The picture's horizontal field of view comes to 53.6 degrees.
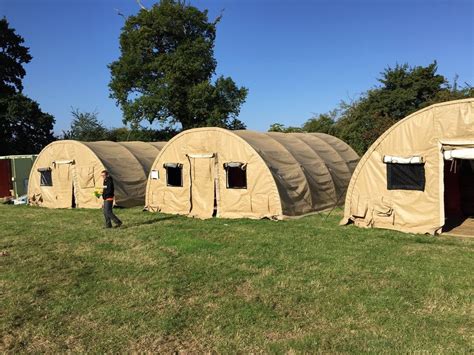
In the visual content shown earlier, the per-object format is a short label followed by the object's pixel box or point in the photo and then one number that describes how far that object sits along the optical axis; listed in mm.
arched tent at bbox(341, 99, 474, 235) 11188
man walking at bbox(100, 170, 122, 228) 13328
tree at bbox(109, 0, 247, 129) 35906
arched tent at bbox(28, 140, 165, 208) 18922
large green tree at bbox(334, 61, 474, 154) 30625
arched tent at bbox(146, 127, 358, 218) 14656
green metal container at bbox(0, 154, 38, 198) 24109
